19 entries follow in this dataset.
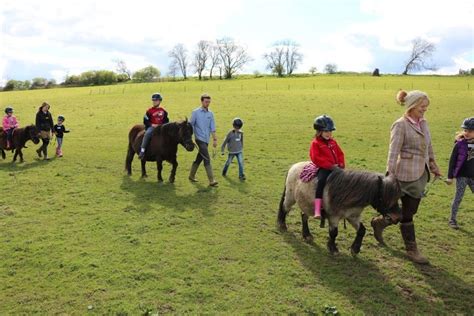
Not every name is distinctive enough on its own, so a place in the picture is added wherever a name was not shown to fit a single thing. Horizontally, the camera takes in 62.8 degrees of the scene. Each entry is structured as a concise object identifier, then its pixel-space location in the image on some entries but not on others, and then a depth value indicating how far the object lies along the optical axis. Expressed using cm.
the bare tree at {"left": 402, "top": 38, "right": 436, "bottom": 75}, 10331
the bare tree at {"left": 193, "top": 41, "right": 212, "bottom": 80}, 10869
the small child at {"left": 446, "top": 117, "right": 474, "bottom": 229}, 742
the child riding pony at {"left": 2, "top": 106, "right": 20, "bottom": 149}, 1427
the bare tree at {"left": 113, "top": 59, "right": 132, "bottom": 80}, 10561
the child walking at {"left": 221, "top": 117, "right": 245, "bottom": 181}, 1156
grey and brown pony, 573
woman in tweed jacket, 581
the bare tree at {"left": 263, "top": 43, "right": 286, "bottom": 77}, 9730
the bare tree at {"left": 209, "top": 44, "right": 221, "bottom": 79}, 10772
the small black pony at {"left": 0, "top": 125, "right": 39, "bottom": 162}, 1414
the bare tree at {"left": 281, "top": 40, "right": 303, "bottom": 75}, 11300
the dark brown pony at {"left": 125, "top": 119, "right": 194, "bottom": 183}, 1030
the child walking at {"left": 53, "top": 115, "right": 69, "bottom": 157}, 1488
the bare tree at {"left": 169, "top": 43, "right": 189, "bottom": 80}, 12025
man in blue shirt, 1038
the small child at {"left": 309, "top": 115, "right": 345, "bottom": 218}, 624
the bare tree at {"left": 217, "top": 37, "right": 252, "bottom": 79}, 10848
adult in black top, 1428
